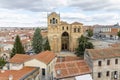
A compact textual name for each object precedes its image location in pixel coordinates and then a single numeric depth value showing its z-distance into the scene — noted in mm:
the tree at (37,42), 27774
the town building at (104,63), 14049
